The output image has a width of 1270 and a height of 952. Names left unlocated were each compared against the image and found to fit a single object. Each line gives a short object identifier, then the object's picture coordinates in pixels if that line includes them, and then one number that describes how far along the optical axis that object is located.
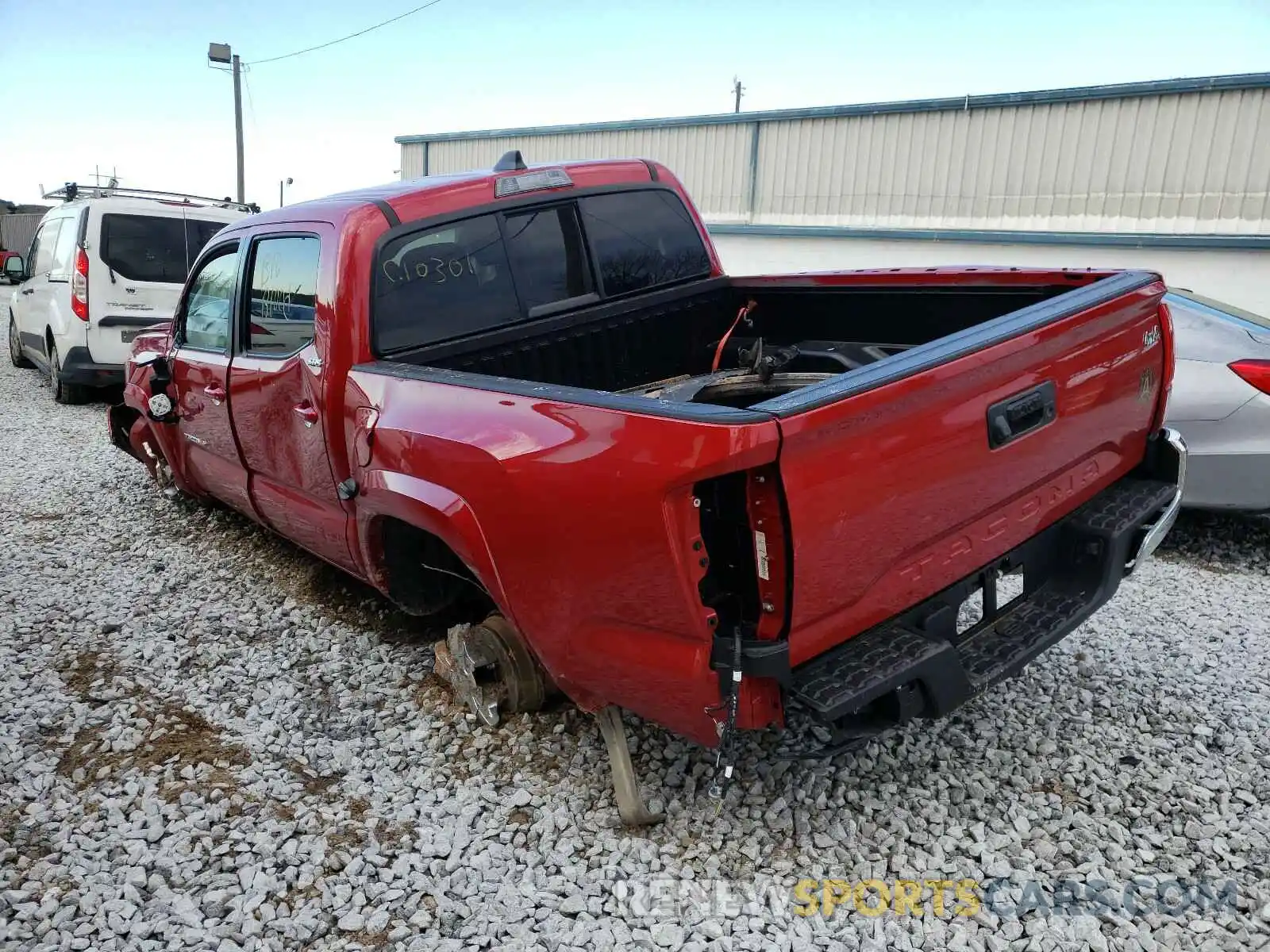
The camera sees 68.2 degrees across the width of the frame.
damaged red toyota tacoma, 2.24
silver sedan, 4.64
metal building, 10.30
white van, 8.64
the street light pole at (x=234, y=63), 19.81
